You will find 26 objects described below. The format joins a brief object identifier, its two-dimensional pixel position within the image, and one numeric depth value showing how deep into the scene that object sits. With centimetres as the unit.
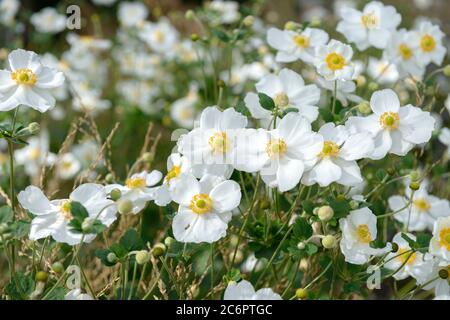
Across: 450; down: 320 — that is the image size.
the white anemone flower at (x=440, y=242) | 99
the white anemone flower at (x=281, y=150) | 96
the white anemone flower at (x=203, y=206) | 96
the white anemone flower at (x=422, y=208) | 118
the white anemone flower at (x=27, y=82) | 103
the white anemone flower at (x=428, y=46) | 126
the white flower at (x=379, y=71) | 160
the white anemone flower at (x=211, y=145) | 98
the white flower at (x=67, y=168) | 147
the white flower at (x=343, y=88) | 113
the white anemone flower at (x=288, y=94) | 107
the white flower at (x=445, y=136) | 126
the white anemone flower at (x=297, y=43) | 119
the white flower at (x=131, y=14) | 218
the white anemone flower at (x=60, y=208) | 96
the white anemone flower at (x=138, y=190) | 102
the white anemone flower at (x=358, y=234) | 101
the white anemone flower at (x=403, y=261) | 106
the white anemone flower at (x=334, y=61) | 109
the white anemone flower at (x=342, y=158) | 97
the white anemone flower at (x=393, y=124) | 103
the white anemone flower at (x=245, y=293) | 94
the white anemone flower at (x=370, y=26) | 122
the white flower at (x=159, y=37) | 192
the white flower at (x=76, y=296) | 94
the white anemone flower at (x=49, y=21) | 192
